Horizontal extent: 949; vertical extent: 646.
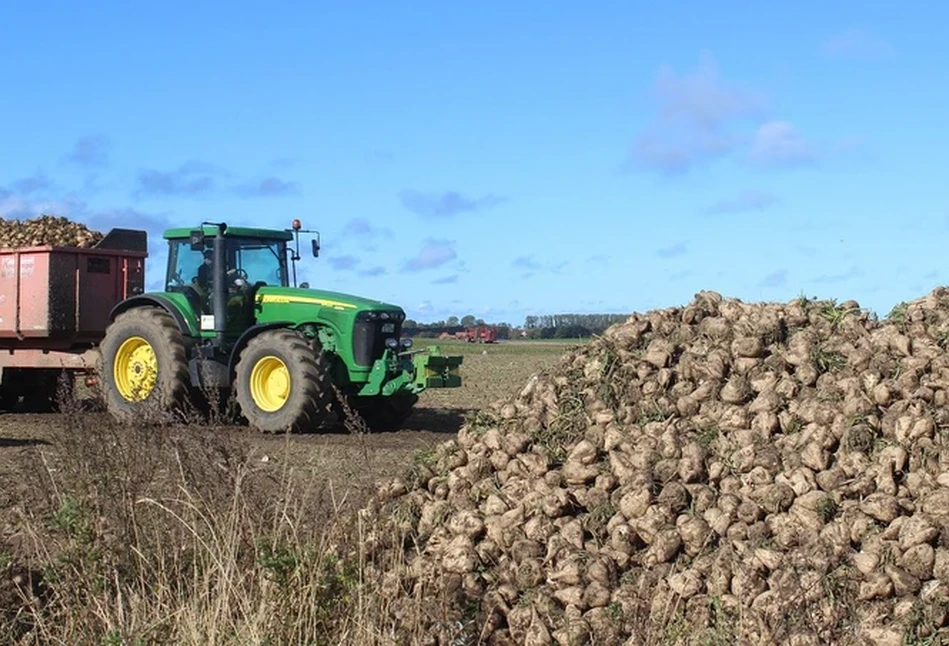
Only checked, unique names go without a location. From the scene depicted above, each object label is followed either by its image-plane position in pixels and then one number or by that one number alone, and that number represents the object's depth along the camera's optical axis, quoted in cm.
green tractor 1389
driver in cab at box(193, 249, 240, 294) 1432
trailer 1563
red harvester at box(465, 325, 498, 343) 5653
